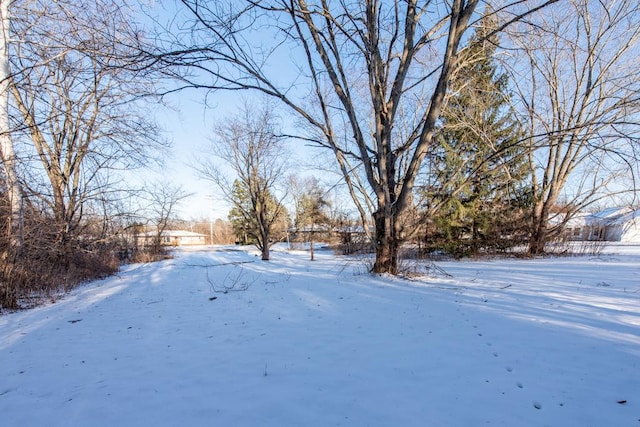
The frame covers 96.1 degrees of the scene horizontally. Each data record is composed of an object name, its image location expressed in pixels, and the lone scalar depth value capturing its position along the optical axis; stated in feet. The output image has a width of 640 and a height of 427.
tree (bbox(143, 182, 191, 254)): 70.30
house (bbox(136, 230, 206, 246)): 190.61
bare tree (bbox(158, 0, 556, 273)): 19.39
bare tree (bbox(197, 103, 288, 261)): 56.80
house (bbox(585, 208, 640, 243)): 92.02
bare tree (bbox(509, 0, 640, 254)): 37.29
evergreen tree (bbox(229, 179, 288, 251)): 57.21
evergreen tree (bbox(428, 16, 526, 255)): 39.50
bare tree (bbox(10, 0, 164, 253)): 16.62
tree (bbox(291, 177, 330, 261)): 83.15
